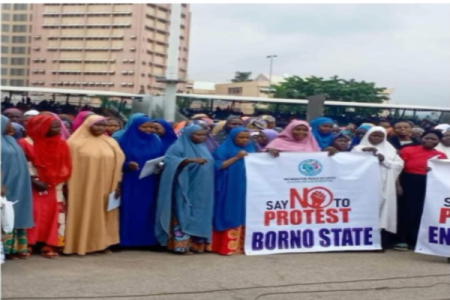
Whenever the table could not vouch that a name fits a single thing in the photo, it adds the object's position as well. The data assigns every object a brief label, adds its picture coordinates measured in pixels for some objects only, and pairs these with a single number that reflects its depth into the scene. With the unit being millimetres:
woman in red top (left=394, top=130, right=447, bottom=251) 7281
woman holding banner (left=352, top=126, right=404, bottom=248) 7301
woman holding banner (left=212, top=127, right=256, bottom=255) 6777
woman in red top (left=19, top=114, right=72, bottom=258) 6062
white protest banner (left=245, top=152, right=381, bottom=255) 6887
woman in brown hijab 6344
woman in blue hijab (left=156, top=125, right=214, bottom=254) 6574
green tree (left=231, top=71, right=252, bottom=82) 87988
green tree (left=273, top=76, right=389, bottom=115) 42875
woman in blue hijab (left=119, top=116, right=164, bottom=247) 6703
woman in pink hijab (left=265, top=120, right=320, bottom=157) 7082
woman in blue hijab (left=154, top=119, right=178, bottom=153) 7145
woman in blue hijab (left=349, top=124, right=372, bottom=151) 9628
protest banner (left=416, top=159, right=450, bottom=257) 6789
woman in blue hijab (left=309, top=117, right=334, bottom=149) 7988
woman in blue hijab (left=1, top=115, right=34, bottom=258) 5762
